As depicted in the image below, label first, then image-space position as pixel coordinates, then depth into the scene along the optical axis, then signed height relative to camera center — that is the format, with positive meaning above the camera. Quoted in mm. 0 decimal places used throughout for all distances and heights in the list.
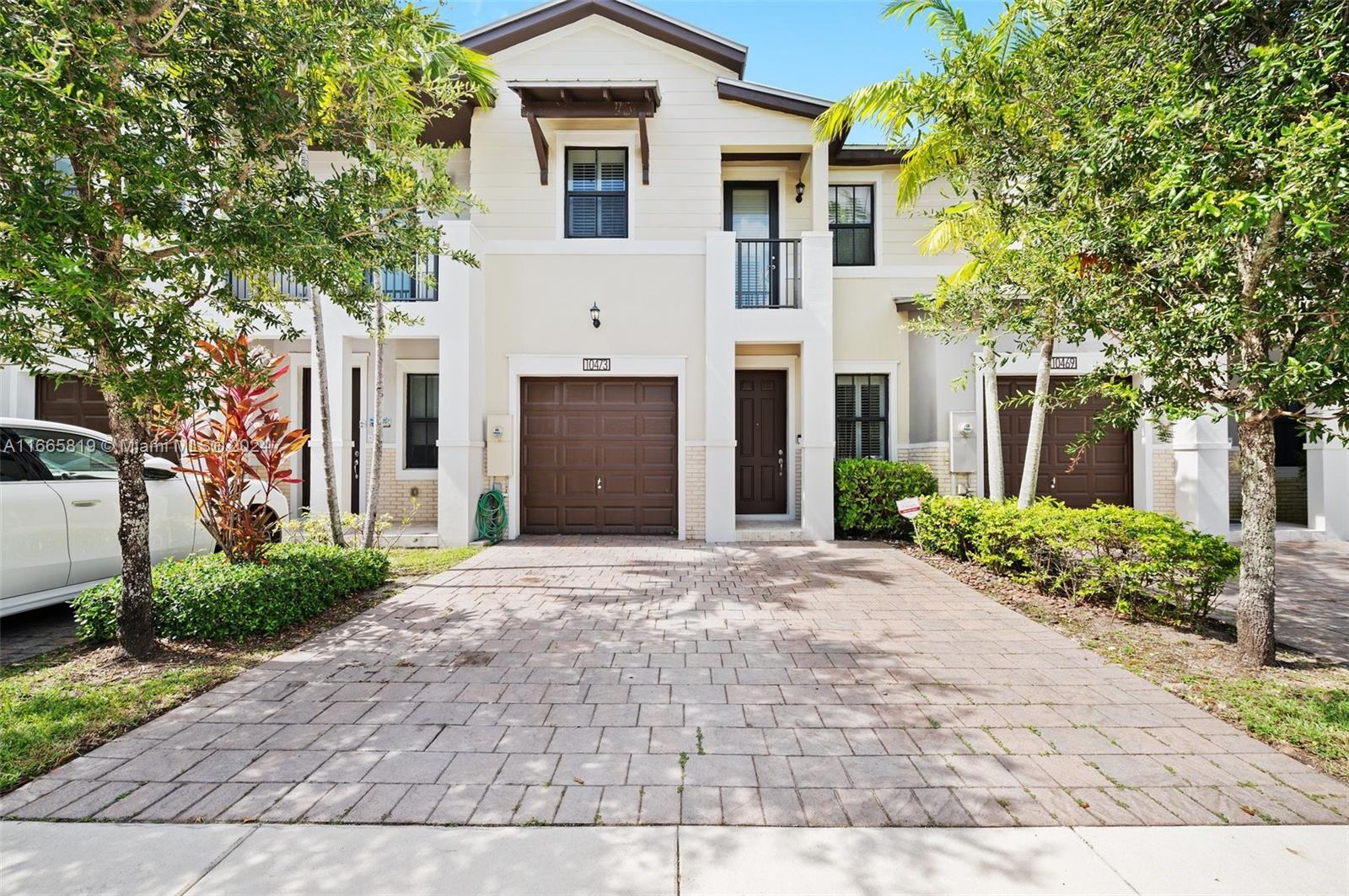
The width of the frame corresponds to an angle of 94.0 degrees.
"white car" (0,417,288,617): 4805 -475
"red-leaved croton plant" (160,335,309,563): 5520 -67
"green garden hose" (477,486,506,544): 9859 -1043
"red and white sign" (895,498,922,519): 8992 -863
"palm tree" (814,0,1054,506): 6355 +3622
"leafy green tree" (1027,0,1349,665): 3309 +1366
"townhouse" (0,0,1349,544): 9891 +1698
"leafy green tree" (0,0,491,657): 3244 +1713
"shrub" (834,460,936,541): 10031 -746
